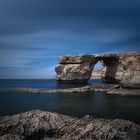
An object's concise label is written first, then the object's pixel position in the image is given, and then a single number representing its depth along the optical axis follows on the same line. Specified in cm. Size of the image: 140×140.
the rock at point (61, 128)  722
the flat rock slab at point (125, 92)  2514
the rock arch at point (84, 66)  4304
